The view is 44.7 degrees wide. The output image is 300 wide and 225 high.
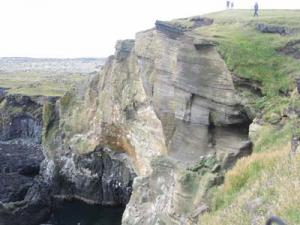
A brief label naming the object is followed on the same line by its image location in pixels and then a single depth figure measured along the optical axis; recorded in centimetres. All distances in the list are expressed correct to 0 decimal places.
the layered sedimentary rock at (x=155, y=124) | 1842
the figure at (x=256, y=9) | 2647
